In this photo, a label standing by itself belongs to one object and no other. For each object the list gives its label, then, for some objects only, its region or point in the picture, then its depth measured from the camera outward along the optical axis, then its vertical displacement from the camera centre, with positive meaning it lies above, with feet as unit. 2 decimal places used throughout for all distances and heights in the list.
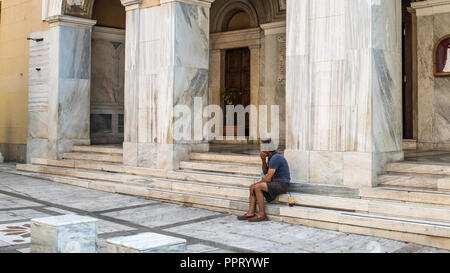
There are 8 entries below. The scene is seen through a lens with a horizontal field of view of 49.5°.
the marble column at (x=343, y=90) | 24.40 +2.62
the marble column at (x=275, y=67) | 44.86 +6.82
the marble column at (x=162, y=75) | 33.38 +4.61
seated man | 24.13 -2.19
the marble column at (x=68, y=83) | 43.42 +5.16
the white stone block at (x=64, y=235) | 16.06 -3.18
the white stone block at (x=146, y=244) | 13.80 -3.02
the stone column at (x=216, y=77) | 51.16 +6.63
